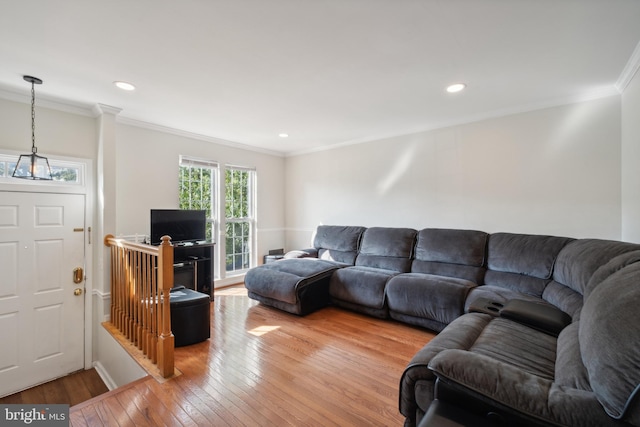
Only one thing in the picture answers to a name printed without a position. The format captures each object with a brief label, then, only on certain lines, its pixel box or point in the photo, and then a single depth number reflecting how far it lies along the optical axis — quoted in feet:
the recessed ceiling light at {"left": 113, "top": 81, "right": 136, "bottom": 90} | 8.48
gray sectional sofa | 3.18
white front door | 8.95
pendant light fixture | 8.58
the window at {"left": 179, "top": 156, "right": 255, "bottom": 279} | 14.29
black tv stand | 12.33
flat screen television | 11.69
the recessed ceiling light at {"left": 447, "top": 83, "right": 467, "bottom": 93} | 8.77
